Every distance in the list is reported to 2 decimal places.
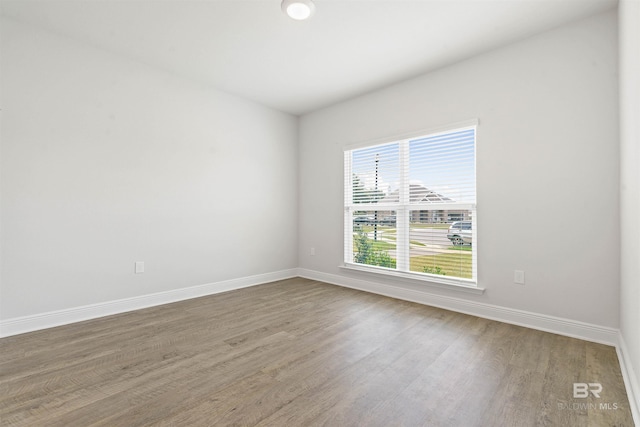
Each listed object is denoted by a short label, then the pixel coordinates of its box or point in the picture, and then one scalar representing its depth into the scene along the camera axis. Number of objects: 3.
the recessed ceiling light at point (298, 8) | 2.37
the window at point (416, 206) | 3.32
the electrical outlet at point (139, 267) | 3.37
